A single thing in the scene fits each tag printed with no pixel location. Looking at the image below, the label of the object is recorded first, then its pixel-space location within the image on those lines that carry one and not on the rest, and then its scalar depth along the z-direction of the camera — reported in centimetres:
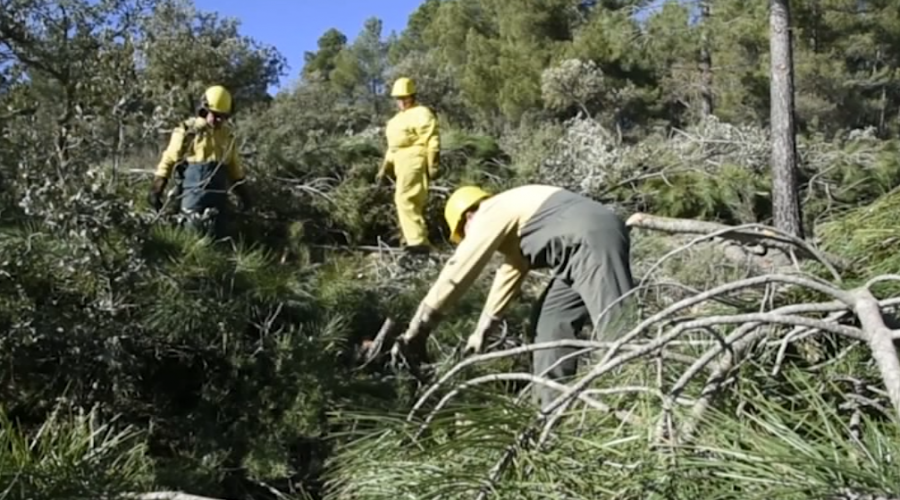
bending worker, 455
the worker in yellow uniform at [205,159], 700
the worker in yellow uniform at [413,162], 805
